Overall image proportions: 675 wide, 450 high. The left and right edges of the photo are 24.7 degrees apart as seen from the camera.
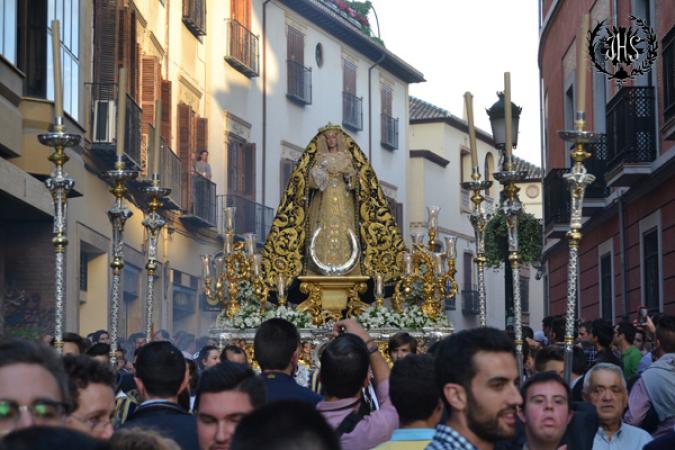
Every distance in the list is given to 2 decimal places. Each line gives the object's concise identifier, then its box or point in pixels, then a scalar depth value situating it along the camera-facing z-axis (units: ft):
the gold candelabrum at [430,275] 42.91
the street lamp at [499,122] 39.60
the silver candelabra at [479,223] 34.81
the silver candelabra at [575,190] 28.48
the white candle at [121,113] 33.01
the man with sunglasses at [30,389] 10.89
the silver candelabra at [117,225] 32.68
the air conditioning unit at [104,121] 64.69
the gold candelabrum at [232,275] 43.29
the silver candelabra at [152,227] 35.68
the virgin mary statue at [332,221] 44.47
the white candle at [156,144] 36.29
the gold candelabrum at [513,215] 31.08
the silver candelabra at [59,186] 30.01
